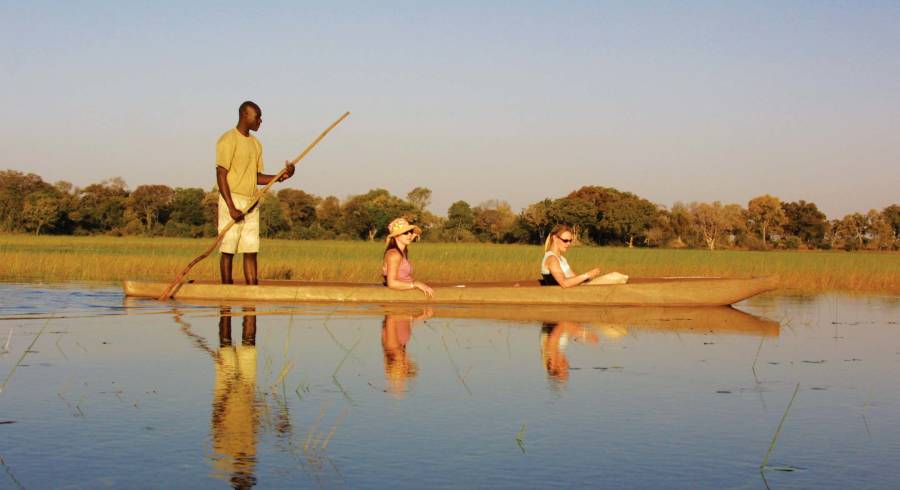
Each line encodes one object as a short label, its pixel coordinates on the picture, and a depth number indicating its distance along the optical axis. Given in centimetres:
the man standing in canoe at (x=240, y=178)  1148
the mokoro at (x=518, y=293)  1161
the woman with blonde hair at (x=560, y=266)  1166
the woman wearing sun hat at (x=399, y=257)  1109
